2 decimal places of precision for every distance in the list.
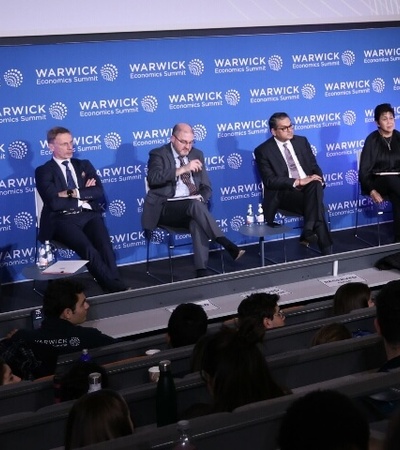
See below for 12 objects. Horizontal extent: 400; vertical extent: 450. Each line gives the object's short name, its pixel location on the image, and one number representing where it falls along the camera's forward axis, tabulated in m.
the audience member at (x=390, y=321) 3.09
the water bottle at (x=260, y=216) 7.06
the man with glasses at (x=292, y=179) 6.84
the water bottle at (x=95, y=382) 3.02
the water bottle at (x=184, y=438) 2.39
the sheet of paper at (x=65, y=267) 5.83
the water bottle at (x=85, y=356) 3.80
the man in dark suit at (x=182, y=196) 6.56
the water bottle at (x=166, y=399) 3.02
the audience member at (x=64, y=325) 4.17
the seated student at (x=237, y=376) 2.74
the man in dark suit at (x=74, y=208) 6.27
